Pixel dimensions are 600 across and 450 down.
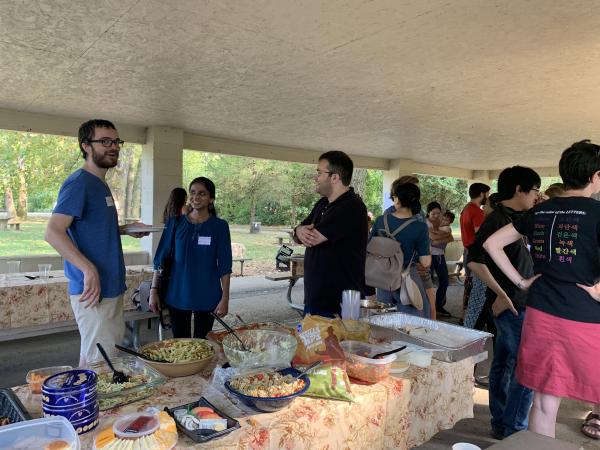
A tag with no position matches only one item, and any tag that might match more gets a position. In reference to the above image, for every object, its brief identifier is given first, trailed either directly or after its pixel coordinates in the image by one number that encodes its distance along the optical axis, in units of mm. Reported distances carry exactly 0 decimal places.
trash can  17588
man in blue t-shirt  1643
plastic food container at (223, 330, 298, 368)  1264
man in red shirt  4720
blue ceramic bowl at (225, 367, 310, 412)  1047
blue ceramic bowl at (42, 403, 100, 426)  884
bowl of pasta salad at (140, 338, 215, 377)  1254
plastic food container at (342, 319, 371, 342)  1546
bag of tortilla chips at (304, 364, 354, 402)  1173
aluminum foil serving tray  1555
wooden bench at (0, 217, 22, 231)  11818
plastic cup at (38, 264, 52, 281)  3730
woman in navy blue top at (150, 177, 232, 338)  2385
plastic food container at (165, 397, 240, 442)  915
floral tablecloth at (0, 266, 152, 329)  3176
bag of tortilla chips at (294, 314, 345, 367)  1306
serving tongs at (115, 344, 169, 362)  1271
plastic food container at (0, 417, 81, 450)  741
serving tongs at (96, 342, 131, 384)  1166
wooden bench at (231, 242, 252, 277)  10437
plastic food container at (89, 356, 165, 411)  1071
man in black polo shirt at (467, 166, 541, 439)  2168
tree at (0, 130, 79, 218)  12188
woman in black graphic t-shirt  1548
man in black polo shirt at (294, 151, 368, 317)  1927
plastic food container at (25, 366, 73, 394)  1131
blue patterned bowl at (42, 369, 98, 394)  897
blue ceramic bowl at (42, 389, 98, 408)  887
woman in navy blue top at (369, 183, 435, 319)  2842
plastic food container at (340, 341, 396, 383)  1288
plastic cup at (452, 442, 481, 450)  976
